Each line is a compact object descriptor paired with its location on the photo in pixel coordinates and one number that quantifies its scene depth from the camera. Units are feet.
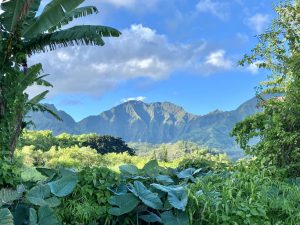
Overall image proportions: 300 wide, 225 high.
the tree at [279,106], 15.70
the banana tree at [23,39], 21.84
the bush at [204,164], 16.27
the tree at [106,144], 114.83
